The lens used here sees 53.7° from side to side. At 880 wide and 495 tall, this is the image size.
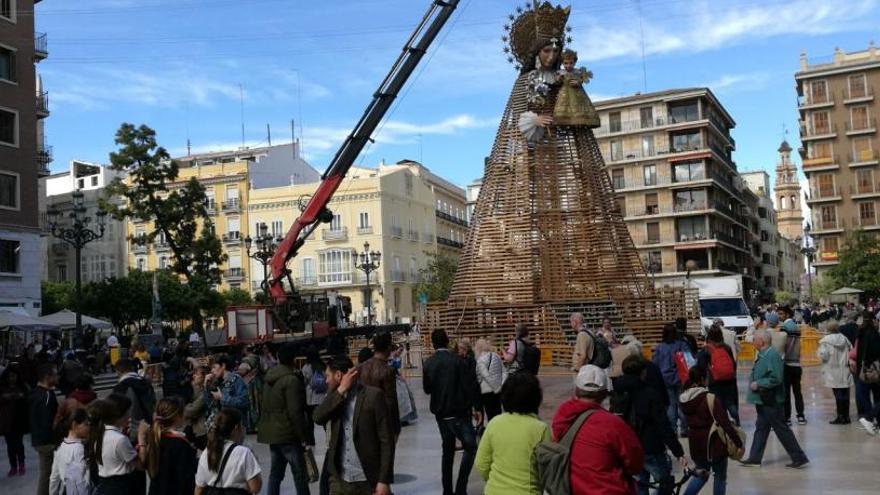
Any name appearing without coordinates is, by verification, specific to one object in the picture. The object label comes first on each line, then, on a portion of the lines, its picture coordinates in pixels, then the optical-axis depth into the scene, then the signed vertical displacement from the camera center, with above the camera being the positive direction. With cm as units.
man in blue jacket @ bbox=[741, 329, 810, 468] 894 -116
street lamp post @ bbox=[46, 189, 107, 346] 2366 +275
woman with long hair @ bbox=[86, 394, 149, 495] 565 -83
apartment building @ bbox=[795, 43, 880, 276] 6338 +1073
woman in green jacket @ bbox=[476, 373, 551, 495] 468 -74
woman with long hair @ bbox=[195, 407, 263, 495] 507 -84
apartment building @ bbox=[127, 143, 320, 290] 5984 +774
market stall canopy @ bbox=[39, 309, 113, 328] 2691 +21
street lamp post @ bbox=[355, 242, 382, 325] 3820 +204
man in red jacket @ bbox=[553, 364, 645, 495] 438 -79
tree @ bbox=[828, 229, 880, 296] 5206 +137
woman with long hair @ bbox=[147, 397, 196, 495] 547 -85
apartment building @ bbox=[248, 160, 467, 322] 5853 +511
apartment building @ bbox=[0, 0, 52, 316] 3141 +609
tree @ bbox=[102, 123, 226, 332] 3469 +482
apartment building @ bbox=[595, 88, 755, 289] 6153 +874
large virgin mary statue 2091 +202
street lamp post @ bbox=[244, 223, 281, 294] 2952 +253
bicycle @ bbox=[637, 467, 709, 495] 605 -132
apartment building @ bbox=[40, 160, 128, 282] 6172 +527
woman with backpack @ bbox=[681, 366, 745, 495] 662 -102
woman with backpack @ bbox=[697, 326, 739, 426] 982 -79
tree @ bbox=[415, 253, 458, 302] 5496 +192
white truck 2739 -24
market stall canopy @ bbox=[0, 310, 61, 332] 2569 +17
